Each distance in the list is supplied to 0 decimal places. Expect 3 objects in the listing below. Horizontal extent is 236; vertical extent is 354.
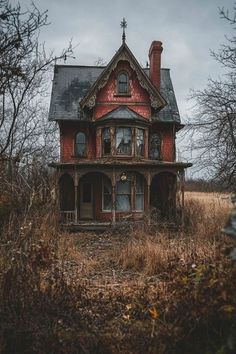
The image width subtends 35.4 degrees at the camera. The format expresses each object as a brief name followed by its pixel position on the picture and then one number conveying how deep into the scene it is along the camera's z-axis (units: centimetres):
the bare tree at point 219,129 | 1312
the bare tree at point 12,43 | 650
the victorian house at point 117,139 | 1864
